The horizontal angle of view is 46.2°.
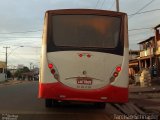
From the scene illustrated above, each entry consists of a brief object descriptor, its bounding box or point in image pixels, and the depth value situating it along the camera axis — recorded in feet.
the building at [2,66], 181.03
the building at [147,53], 86.26
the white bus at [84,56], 19.93
